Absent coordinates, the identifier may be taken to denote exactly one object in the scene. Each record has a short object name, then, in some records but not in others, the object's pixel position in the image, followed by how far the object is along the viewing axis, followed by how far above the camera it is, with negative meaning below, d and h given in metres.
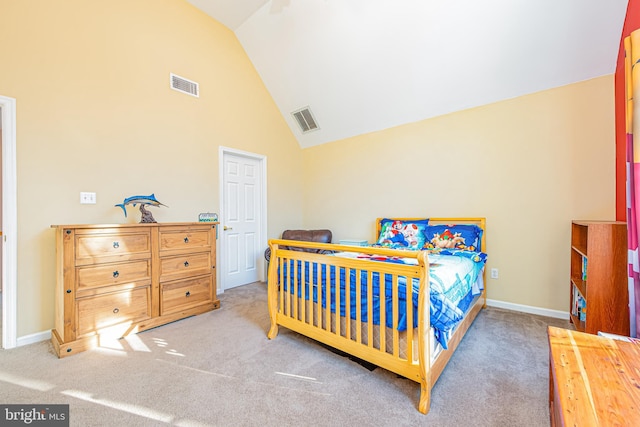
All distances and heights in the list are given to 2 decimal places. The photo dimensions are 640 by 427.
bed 1.43 -0.62
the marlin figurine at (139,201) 2.46 +0.11
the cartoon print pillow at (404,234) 3.04 -0.28
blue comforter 1.47 -0.53
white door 3.63 -0.09
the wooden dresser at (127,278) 1.98 -0.60
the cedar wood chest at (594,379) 0.60 -0.48
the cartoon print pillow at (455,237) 2.74 -0.29
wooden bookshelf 1.70 -0.46
